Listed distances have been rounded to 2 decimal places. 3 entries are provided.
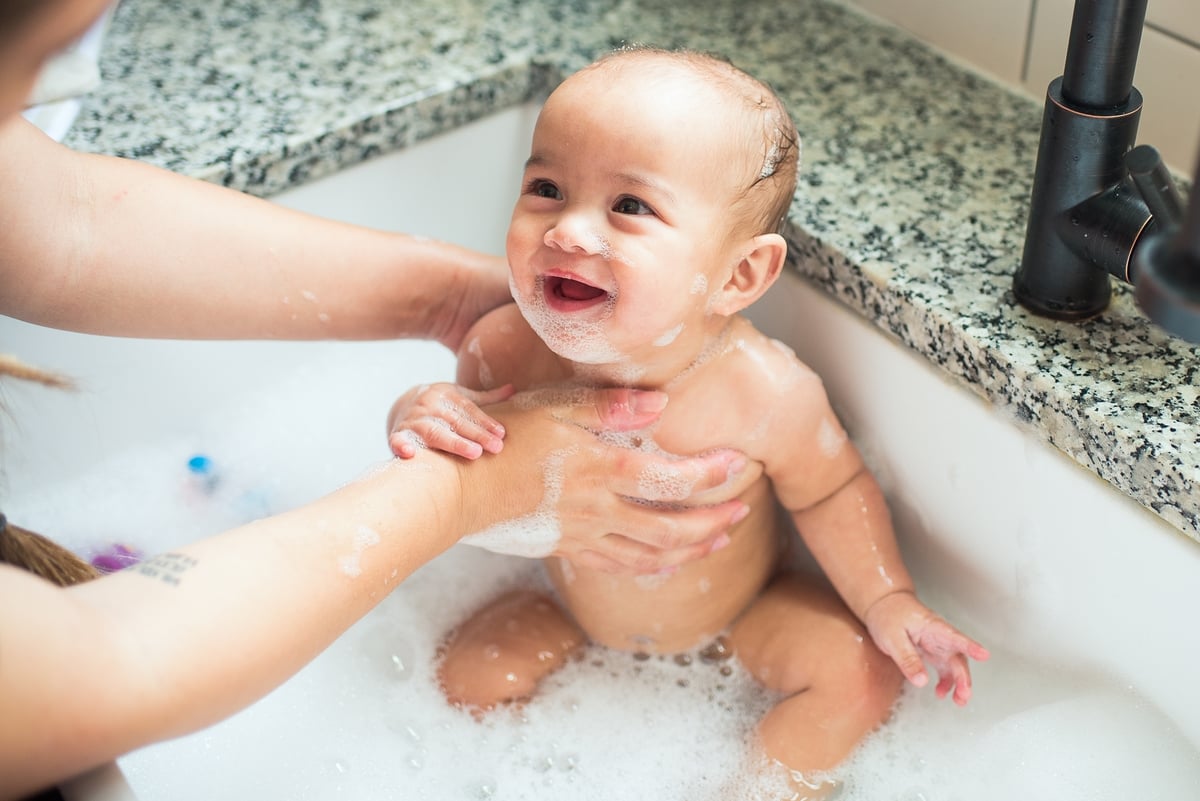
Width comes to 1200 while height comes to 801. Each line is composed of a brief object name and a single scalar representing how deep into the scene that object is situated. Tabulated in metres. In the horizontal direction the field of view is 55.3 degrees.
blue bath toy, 1.32
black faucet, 0.79
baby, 0.88
